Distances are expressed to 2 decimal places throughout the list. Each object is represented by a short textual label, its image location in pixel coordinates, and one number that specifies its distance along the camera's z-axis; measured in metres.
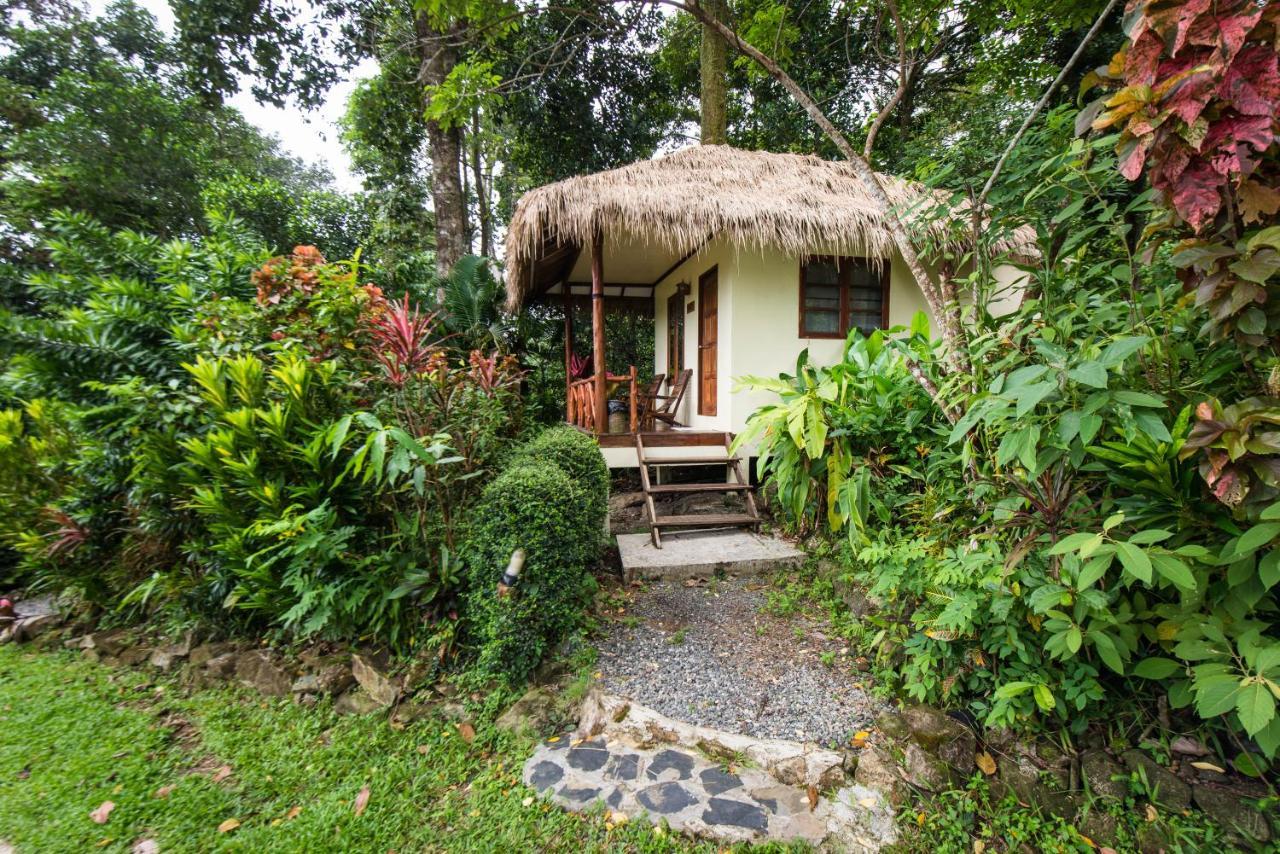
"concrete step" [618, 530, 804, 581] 3.79
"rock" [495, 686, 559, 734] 2.44
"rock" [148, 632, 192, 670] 3.12
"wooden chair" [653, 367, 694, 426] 6.46
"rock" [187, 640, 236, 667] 3.02
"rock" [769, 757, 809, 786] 2.04
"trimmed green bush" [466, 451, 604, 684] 2.56
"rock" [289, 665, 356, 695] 2.75
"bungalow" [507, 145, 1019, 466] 5.14
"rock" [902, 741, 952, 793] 2.00
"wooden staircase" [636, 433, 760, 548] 4.48
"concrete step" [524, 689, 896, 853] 1.87
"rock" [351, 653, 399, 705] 2.66
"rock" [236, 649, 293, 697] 2.81
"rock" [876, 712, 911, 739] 2.14
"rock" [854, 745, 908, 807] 1.96
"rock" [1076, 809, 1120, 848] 1.79
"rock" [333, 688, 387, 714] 2.65
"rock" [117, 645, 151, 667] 3.22
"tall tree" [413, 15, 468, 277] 7.73
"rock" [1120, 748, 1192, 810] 1.76
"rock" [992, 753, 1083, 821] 1.89
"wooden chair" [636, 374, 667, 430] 6.23
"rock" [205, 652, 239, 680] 2.94
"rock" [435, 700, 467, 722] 2.55
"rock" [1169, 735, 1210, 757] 1.77
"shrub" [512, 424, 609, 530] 3.46
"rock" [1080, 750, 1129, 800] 1.84
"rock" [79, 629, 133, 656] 3.34
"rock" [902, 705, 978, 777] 2.05
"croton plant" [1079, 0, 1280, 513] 1.18
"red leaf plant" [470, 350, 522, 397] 3.57
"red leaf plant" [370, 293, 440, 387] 2.95
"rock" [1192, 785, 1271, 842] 1.64
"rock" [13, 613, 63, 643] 3.57
